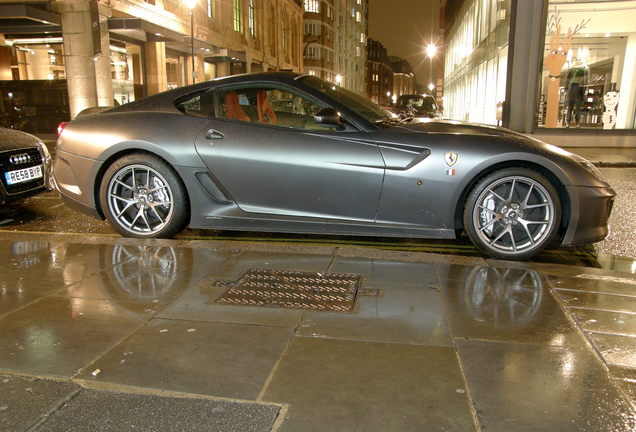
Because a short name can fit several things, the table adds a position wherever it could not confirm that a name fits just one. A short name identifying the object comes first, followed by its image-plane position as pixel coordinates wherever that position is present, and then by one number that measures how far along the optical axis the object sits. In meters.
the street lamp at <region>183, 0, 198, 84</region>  22.71
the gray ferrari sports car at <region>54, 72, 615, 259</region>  4.03
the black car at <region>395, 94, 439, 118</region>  19.62
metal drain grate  3.20
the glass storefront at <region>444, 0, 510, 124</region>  17.27
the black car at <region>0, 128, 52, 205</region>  5.57
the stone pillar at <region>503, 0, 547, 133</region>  14.05
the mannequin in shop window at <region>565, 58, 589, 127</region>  14.44
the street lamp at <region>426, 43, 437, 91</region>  45.99
